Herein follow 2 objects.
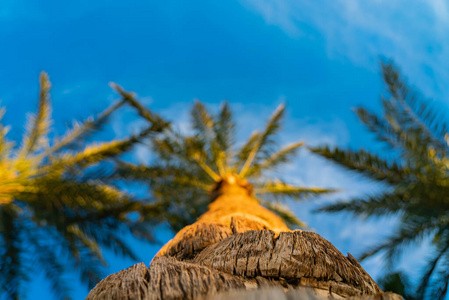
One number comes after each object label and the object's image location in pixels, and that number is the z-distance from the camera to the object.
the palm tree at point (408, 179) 5.75
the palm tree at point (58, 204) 6.32
